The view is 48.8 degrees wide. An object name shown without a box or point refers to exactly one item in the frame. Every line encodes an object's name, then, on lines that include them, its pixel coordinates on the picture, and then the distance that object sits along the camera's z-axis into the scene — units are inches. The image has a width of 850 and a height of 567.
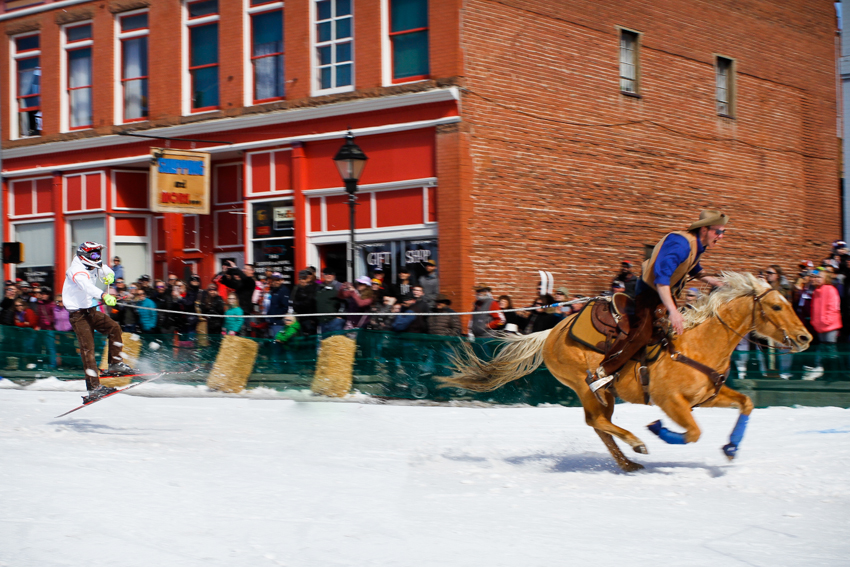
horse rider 307.3
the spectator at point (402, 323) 558.3
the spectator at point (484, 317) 554.4
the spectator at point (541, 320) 538.3
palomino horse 312.3
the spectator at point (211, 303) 644.7
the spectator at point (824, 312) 495.5
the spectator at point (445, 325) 556.1
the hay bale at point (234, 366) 568.4
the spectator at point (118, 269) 852.0
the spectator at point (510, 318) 555.4
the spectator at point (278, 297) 624.1
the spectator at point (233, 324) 614.2
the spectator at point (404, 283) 621.3
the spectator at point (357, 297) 582.9
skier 463.9
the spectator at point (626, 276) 586.9
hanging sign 812.6
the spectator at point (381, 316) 563.9
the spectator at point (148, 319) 652.1
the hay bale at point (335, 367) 542.9
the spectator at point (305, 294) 588.1
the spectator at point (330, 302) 573.9
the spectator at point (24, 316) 735.1
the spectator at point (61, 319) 711.1
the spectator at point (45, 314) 730.8
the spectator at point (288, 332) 559.8
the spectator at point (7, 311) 731.4
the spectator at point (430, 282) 615.2
